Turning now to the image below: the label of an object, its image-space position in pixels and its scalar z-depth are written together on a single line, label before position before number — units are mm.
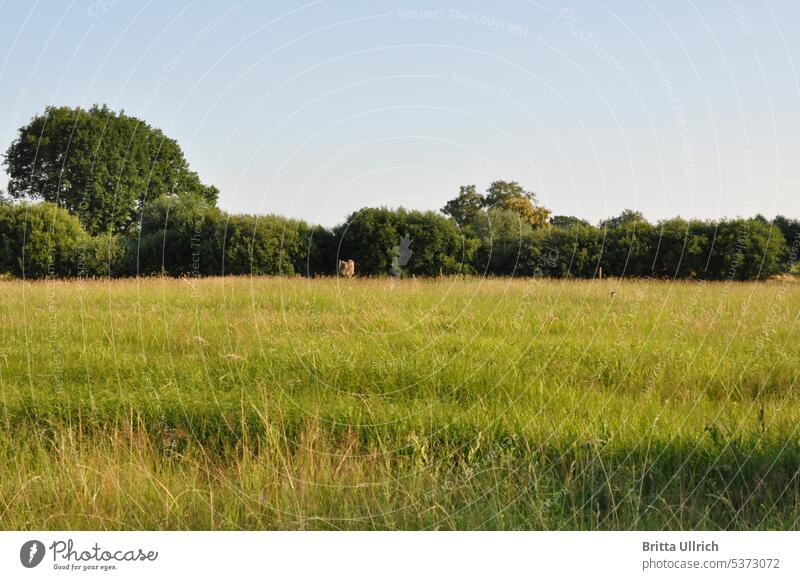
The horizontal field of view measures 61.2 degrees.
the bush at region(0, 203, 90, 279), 27141
